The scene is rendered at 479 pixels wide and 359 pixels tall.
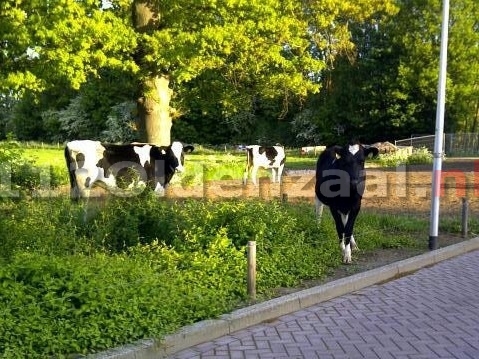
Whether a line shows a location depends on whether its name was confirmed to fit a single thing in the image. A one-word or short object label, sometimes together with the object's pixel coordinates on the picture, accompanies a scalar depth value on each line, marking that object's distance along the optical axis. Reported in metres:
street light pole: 10.17
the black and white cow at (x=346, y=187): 9.37
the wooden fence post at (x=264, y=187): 16.96
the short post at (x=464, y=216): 11.36
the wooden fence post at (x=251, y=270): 6.75
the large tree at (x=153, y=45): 15.00
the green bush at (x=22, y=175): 10.55
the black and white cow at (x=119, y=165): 13.28
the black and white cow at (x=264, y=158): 21.47
